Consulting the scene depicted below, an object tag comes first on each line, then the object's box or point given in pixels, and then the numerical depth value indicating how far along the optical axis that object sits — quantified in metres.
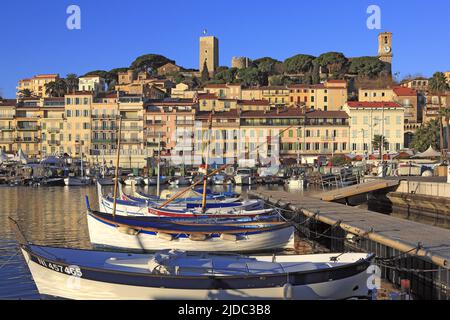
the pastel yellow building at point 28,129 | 117.56
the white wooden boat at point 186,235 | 25.34
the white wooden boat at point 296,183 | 78.00
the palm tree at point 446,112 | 83.54
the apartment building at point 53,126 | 114.38
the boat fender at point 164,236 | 25.23
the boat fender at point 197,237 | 25.31
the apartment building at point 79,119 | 113.25
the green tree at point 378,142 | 101.00
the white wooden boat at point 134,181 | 85.49
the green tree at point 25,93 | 158.75
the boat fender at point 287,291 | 15.74
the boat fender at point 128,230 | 25.48
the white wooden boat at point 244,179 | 86.75
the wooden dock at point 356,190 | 42.19
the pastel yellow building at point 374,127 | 105.38
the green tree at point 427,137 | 89.25
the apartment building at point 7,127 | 118.50
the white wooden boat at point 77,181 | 86.31
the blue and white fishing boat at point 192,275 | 15.68
